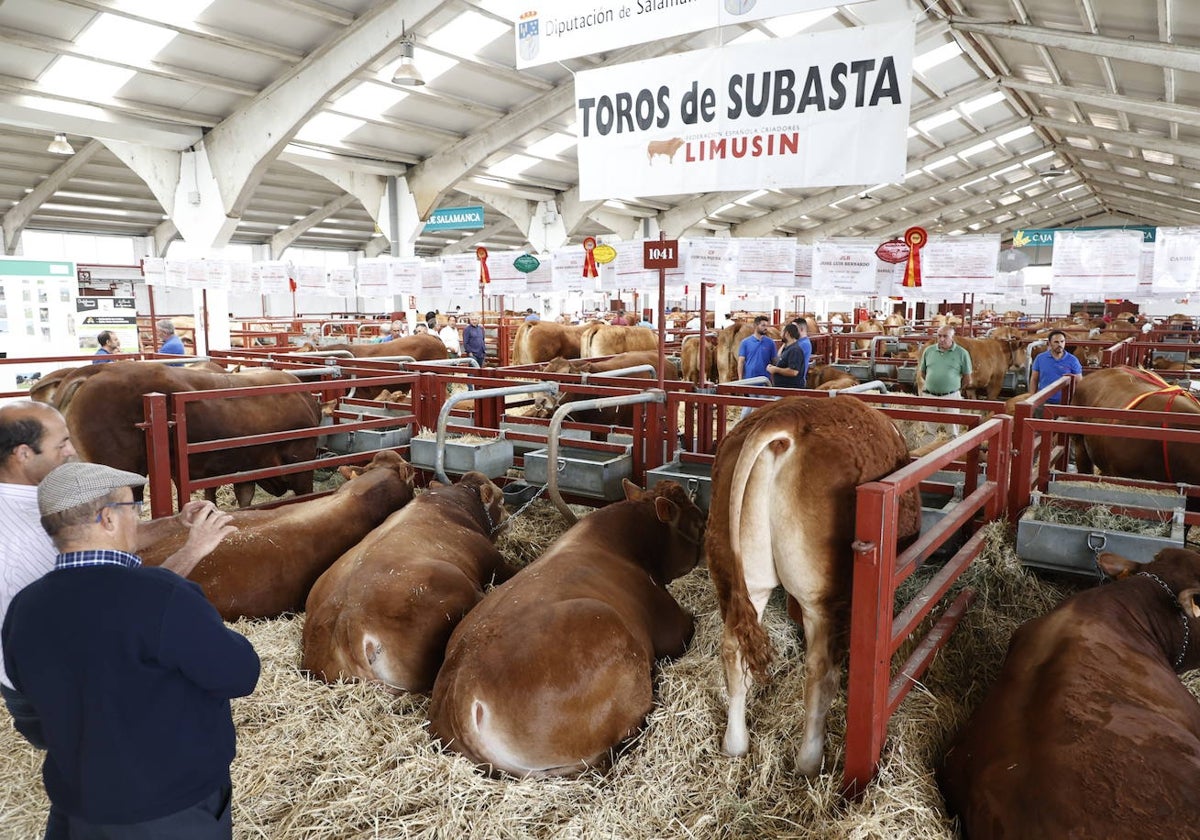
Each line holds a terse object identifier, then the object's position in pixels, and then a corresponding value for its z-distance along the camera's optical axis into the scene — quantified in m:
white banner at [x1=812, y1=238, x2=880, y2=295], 11.47
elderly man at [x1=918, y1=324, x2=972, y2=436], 9.80
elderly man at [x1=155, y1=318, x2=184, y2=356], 10.84
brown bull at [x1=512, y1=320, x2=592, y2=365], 12.93
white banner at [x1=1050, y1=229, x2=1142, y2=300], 10.75
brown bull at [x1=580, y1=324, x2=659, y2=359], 12.61
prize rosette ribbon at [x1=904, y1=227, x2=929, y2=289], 8.94
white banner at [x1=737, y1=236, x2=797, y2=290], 9.91
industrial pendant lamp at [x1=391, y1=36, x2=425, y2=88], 11.22
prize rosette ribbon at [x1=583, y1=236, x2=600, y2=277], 11.28
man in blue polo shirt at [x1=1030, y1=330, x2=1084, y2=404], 8.00
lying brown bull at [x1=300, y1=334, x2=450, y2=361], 11.25
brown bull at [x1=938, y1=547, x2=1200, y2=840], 2.14
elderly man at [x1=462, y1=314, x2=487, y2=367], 13.99
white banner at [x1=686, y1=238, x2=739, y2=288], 8.23
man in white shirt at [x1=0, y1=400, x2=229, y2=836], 2.33
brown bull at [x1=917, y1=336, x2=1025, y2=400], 12.76
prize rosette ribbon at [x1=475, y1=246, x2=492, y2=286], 10.27
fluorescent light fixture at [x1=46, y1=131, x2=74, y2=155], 14.95
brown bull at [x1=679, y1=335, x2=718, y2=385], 13.09
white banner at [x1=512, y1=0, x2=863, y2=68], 3.96
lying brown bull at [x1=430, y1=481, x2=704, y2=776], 2.90
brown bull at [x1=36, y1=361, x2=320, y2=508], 5.48
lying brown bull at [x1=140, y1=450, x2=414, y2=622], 4.25
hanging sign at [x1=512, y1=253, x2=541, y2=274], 12.01
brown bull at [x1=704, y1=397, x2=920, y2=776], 2.79
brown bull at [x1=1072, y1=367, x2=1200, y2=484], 5.10
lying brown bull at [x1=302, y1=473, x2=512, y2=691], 3.48
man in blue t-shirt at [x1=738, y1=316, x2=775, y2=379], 9.84
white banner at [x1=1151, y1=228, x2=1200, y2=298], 11.31
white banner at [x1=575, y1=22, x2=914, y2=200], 3.96
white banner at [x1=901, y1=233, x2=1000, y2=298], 10.84
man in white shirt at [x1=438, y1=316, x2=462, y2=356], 15.13
